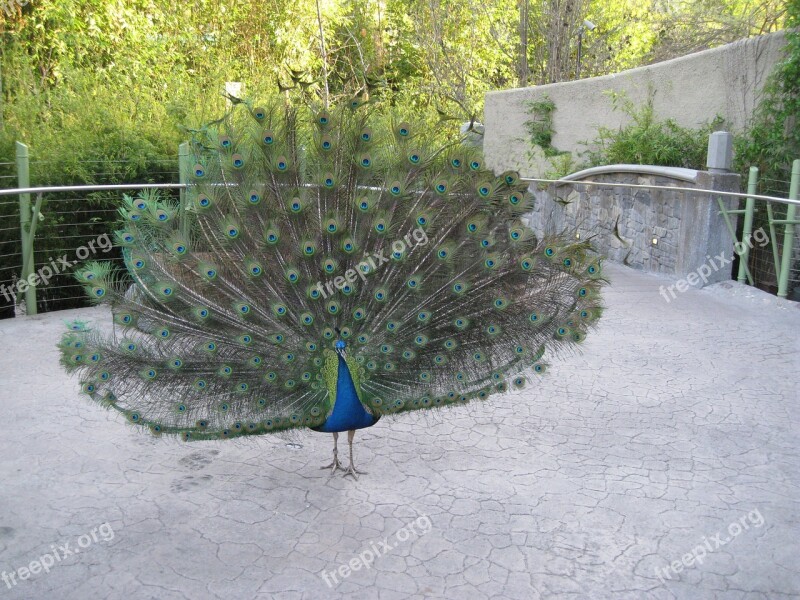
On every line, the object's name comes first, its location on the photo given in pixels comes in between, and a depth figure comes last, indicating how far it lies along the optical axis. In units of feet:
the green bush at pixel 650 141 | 35.06
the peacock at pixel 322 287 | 13.92
